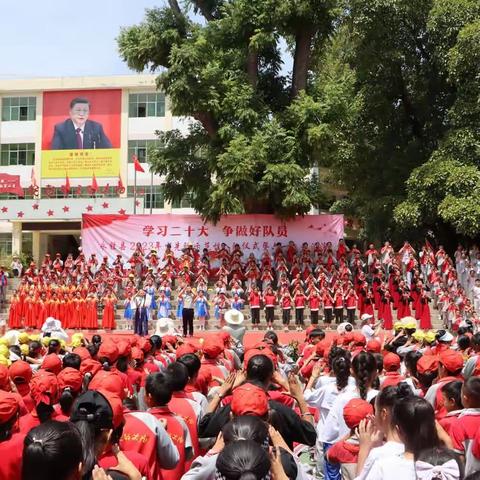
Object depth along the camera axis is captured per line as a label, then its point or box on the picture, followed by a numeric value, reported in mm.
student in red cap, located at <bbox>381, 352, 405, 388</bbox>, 4473
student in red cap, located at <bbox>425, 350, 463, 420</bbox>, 3920
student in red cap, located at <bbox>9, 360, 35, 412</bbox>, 4086
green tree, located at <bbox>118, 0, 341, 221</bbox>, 19828
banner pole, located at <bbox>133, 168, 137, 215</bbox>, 29672
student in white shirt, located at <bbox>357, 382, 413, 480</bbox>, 2850
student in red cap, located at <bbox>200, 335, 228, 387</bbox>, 4922
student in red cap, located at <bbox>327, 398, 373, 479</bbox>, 3273
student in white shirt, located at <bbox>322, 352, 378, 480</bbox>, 4066
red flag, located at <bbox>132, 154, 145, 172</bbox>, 30855
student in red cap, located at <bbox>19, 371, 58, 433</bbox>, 3279
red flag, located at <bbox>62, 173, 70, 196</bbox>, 33828
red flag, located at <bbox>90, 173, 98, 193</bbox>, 33559
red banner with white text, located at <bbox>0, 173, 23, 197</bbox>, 34531
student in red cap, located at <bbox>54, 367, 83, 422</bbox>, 3441
